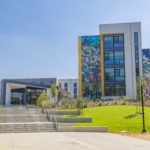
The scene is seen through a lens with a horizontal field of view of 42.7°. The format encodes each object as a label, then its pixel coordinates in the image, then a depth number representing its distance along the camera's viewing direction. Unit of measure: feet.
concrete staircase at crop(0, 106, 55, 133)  61.73
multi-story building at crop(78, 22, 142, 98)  172.14
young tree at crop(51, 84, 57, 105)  125.79
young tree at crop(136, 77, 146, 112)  76.68
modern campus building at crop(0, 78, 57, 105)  137.43
